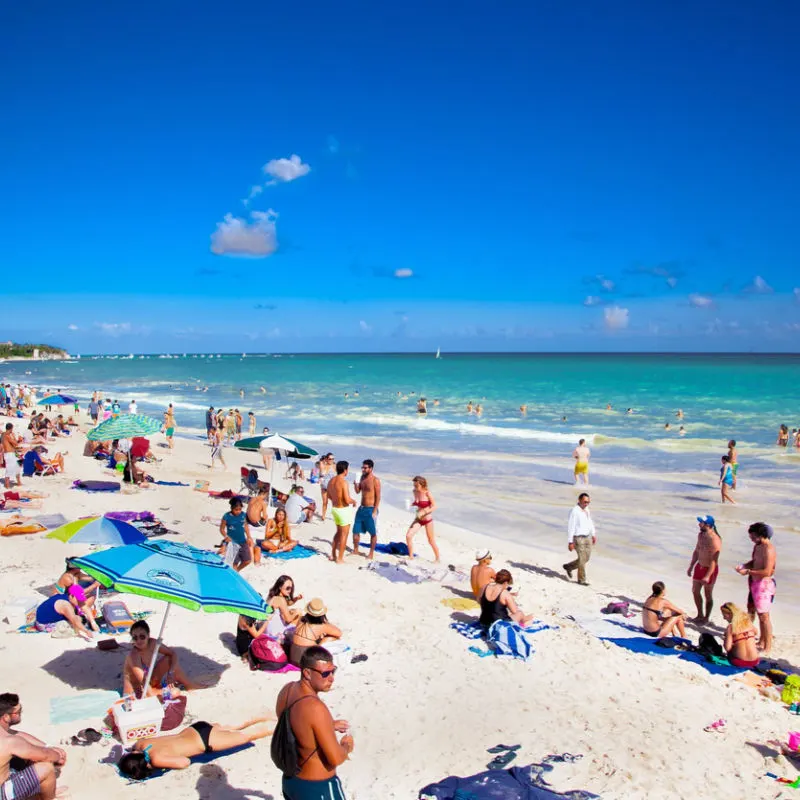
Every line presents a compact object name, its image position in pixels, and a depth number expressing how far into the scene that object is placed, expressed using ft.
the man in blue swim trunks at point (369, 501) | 34.83
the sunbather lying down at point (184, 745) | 16.38
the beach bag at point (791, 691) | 21.47
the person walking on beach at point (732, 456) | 55.41
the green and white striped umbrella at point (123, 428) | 44.78
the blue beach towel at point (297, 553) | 34.84
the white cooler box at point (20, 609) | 24.84
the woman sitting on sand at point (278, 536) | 35.60
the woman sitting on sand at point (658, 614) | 26.35
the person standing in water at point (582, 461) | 59.41
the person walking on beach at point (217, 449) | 65.57
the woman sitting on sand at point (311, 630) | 22.82
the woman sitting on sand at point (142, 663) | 19.56
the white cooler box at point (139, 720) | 17.66
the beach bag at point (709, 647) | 24.46
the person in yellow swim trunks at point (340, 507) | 33.81
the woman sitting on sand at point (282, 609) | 23.40
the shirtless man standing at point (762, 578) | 25.17
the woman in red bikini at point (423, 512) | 35.63
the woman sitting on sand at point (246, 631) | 23.50
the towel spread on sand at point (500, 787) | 15.93
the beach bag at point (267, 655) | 22.71
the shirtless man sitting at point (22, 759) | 14.29
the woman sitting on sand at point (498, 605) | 25.99
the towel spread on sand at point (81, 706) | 18.99
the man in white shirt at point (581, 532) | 32.81
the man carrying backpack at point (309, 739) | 11.70
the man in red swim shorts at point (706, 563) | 27.94
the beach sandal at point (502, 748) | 18.38
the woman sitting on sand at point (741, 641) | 23.80
